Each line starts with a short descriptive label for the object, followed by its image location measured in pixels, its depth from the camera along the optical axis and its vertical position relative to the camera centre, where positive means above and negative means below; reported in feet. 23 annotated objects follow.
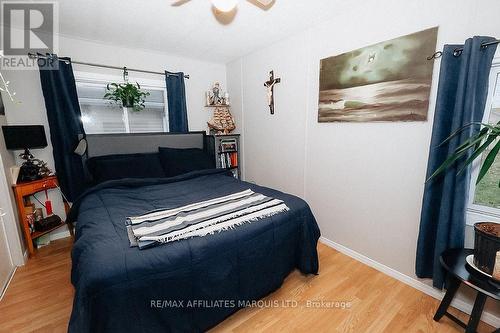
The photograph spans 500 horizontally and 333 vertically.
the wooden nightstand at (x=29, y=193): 7.16 -1.76
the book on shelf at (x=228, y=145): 11.24 -0.59
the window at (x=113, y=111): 9.29 +1.13
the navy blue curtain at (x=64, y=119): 8.01 +0.70
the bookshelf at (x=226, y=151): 11.07 -0.85
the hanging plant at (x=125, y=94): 9.37 +1.76
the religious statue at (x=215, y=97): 11.63 +1.91
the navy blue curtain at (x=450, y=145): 4.51 -0.38
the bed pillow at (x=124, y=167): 8.07 -1.14
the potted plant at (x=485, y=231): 3.65 -1.93
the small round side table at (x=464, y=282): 3.97 -2.79
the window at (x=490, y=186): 4.90 -1.34
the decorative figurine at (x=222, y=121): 11.65 +0.64
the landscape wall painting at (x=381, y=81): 5.53 +1.35
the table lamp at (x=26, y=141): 6.95 -0.08
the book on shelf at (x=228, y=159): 11.26 -1.32
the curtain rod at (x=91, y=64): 7.83 +2.88
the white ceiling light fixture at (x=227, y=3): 4.87 +2.83
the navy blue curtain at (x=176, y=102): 10.53 +1.55
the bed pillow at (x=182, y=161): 9.27 -1.11
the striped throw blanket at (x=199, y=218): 4.36 -1.88
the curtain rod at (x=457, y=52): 4.29 +1.61
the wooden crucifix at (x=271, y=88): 9.50 +1.87
